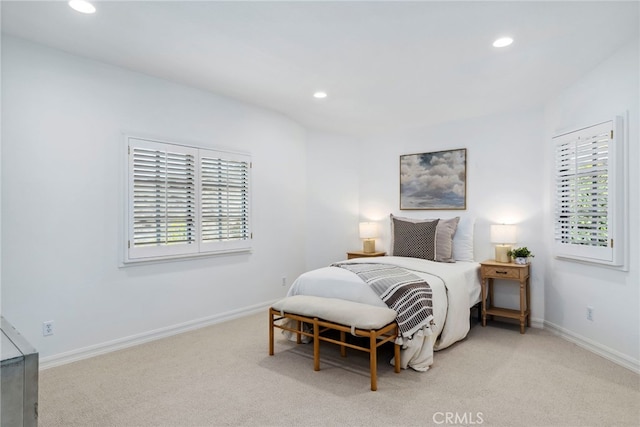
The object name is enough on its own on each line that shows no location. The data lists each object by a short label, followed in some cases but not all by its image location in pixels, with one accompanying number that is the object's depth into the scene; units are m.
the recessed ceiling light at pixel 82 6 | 2.37
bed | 3.10
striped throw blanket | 2.93
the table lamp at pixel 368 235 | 5.48
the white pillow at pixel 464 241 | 4.55
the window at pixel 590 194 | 3.10
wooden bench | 2.71
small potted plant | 4.13
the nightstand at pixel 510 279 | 3.97
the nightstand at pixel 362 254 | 5.32
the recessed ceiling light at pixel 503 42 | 2.75
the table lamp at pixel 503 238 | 4.27
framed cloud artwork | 4.95
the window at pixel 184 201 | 3.53
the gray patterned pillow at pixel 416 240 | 4.45
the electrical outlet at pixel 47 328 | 2.99
